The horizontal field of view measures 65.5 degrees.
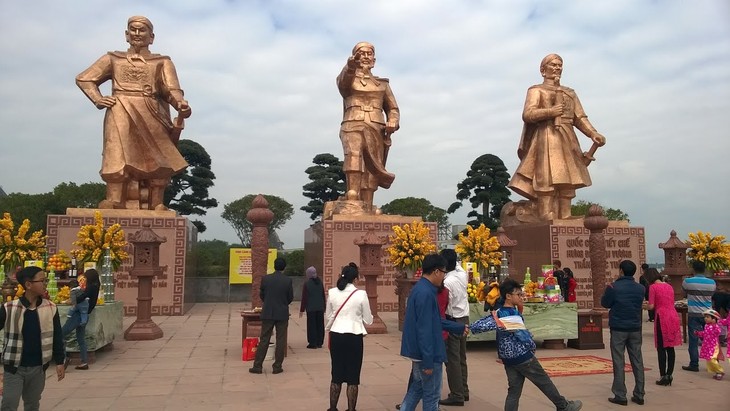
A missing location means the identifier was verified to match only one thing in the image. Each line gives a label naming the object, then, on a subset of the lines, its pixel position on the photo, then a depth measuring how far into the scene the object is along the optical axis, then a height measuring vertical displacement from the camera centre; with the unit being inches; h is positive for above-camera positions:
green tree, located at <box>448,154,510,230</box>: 1043.9 +127.4
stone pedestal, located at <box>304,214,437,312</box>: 519.8 +7.9
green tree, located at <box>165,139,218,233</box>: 1038.4 +134.2
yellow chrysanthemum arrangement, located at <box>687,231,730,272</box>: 385.1 +1.0
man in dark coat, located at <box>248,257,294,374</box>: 254.1 -26.3
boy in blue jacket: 167.3 -29.1
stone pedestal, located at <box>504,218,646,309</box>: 519.2 +4.3
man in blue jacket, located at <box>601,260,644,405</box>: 203.6 -27.4
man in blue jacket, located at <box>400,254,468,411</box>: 159.2 -23.8
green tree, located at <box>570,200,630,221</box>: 1278.1 +94.9
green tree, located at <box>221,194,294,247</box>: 1510.8 +117.9
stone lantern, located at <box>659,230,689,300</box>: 425.1 -6.8
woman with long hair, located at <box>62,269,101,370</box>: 265.3 -27.2
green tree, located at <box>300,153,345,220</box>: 1082.7 +137.8
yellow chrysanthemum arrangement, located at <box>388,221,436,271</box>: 377.4 +4.5
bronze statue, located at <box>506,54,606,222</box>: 539.2 +103.0
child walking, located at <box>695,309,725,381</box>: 248.7 -40.5
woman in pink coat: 235.0 -31.1
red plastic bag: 283.5 -45.5
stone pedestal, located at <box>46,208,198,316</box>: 469.4 +11.2
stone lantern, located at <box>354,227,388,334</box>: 387.9 -7.4
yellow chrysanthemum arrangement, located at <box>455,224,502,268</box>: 348.5 +3.7
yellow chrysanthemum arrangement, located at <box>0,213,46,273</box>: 342.3 +7.3
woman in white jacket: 185.6 -26.5
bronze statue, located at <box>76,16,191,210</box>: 484.7 +124.9
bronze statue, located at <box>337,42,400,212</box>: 540.1 +130.1
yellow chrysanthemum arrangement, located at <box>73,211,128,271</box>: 333.7 +9.0
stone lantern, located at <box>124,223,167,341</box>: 351.9 -12.3
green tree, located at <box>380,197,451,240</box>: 1422.2 +114.9
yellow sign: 675.4 -12.3
